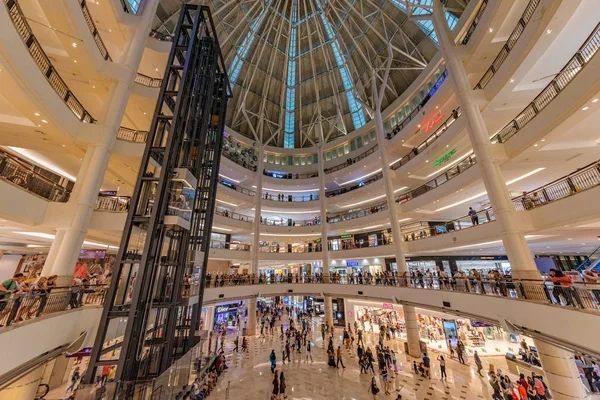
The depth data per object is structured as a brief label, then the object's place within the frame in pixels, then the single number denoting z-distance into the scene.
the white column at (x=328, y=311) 24.59
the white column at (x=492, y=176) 10.88
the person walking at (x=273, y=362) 15.43
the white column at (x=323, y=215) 26.66
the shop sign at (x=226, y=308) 27.04
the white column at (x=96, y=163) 9.88
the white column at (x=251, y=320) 23.27
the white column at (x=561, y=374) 8.59
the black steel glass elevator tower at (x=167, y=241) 8.22
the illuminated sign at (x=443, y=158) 18.92
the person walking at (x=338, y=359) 16.36
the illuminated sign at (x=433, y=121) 20.02
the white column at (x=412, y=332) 17.73
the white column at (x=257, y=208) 25.91
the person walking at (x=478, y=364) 15.14
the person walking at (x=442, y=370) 14.42
